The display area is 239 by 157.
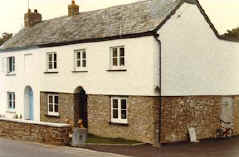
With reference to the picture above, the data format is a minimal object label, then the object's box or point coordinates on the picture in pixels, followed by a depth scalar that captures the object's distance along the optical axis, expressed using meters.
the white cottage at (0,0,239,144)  21.41
